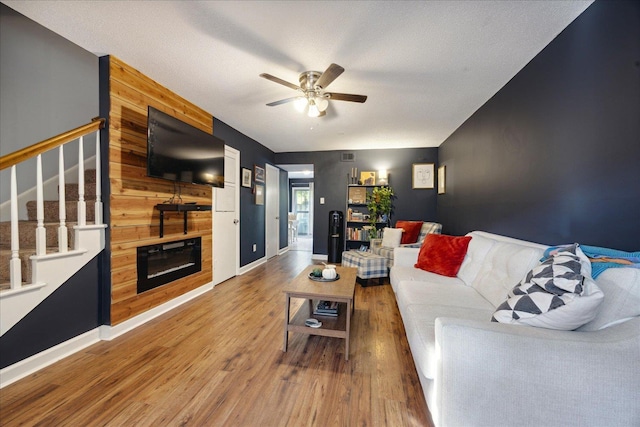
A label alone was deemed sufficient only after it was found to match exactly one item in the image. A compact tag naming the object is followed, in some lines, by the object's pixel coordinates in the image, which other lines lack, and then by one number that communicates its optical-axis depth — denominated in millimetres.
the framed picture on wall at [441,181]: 4648
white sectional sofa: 964
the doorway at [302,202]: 8961
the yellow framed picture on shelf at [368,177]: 5301
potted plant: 5055
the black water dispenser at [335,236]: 5137
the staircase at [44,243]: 1610
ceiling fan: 2158
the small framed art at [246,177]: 4348
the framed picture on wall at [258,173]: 4805
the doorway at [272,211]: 5438
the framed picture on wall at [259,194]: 4895
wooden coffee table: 1878
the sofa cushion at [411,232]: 4410
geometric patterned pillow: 1045
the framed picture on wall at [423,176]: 5133
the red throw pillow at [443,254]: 2578
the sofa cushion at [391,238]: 4254
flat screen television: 2277
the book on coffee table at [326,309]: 2195
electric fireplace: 2467
